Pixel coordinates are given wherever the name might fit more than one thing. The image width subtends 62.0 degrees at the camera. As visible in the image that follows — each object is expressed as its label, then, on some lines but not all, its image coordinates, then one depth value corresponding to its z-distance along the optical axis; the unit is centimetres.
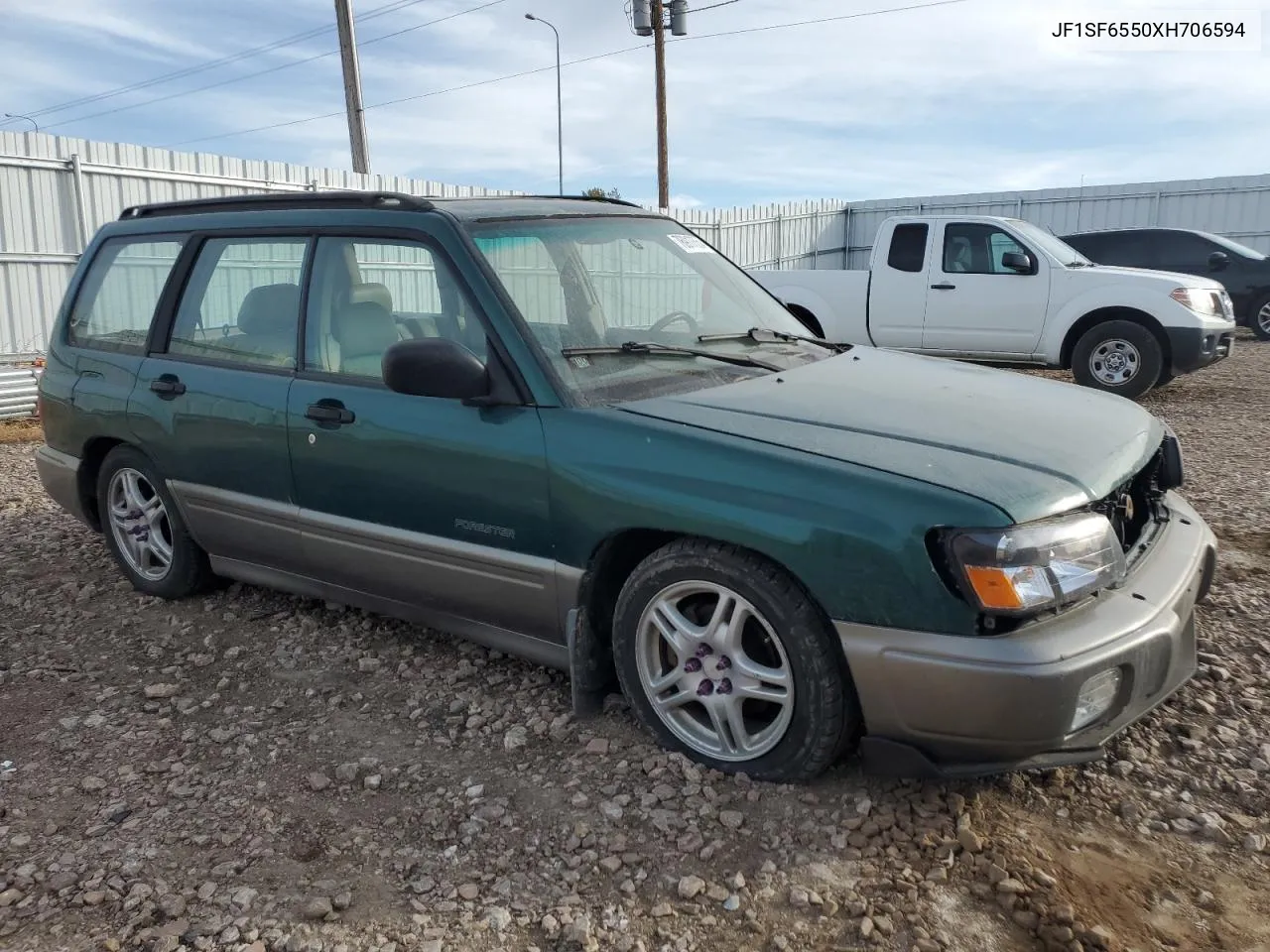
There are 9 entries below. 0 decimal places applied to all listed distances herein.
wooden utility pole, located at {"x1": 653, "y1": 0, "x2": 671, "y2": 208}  2297
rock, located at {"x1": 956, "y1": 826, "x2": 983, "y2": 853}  266
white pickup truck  1009
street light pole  3433
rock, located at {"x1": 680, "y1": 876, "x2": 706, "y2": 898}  255
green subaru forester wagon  261
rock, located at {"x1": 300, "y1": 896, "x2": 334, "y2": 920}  252
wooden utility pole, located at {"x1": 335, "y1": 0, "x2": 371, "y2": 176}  1656
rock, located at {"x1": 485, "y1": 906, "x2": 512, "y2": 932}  247
